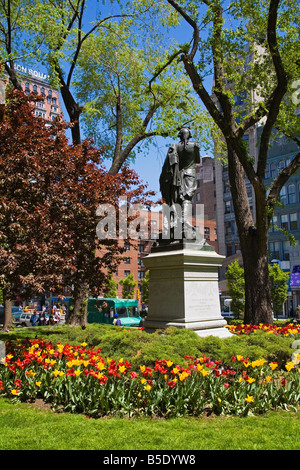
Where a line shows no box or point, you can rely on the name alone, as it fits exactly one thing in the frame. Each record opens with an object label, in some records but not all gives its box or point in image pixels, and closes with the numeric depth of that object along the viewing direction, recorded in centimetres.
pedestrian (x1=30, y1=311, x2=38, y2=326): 3447
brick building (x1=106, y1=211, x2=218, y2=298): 6638
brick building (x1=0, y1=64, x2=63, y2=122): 10361
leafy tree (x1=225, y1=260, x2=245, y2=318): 2836
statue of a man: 988
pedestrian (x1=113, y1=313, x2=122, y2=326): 3100
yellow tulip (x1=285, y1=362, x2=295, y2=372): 574
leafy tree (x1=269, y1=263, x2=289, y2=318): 2955
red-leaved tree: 824
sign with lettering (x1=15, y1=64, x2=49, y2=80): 10300
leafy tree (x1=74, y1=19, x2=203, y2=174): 2031
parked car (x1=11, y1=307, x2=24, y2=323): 3562
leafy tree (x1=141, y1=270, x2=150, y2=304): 4759
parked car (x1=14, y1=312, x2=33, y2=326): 3469
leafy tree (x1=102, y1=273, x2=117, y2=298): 5277
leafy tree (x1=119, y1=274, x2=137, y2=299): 5423
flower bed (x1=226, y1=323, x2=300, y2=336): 988
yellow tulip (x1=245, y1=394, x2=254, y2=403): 503
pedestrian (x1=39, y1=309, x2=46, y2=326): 3572
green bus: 3362
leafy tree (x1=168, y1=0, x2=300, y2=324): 1259
